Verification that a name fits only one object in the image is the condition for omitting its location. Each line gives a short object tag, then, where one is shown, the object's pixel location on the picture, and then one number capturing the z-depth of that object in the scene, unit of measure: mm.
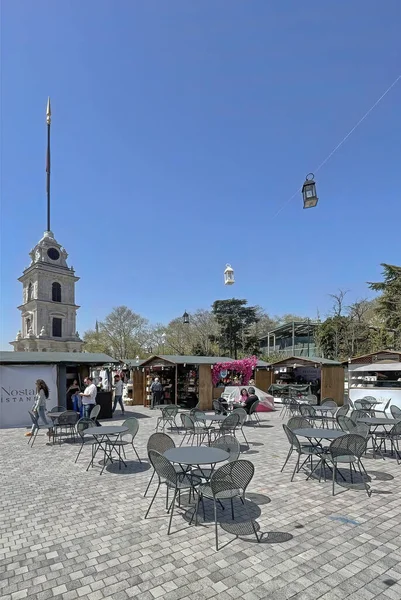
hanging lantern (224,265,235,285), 9727
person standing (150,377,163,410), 15938
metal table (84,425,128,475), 6718
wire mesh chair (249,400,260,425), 10984
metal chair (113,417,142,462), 6937
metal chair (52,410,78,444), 8930
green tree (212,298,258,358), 40969
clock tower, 48656
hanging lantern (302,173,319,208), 6252
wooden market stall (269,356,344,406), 17438
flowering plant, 16859
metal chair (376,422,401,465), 7302
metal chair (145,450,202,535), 4129
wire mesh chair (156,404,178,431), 10281
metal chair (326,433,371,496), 5414
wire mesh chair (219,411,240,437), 8281
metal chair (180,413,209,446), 8164
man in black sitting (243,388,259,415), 11018
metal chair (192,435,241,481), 5109
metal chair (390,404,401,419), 9056
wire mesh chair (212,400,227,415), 11188
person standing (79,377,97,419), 10250
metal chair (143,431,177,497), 5227
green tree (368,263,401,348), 25898
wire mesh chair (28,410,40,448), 9078
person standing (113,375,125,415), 13859
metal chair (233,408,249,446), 8696
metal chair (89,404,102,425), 8961
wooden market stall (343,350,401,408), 14852
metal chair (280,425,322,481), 6023
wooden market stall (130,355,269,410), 15930
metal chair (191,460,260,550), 3875
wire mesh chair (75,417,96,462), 7717
